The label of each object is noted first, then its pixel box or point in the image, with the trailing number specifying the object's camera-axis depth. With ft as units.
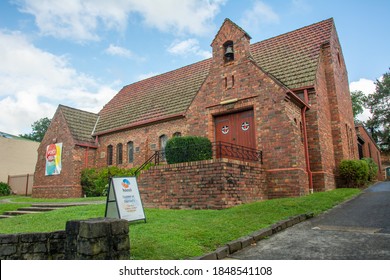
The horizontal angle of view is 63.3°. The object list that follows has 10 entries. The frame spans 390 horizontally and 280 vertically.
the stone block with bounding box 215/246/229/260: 17.99
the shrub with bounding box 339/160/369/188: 50.83
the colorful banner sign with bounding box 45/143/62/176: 73.92
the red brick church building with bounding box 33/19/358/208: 39.83
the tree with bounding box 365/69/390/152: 143.95
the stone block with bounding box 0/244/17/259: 18.95
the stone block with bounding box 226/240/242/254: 19.34
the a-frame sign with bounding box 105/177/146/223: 27.45
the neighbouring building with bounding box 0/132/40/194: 94.12
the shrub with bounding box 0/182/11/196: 91.30
